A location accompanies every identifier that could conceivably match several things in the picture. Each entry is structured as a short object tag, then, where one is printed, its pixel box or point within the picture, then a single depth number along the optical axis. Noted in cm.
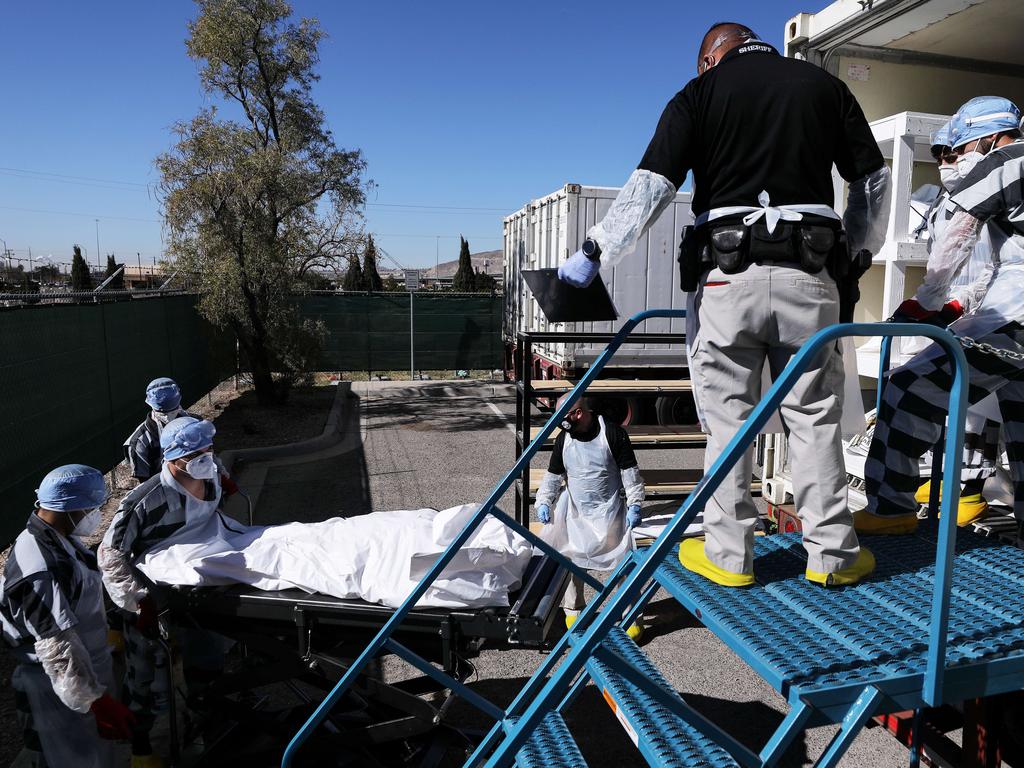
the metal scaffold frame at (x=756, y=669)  160
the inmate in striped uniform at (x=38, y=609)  276
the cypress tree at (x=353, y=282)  2920
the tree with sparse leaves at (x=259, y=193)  1100
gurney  279
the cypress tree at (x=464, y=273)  3712
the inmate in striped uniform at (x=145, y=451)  484
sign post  1647
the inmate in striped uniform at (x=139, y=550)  308
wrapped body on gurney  289
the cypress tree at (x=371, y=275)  3109
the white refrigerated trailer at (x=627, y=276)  1030
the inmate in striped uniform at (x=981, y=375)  246
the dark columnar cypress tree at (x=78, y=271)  3753
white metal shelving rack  420
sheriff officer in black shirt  211
